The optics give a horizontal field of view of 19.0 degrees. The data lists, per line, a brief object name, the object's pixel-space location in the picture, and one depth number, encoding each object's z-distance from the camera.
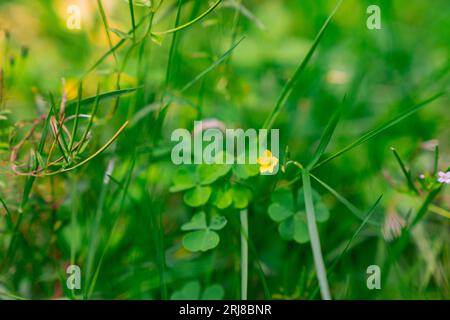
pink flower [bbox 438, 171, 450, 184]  0.53
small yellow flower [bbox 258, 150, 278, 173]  0.55
